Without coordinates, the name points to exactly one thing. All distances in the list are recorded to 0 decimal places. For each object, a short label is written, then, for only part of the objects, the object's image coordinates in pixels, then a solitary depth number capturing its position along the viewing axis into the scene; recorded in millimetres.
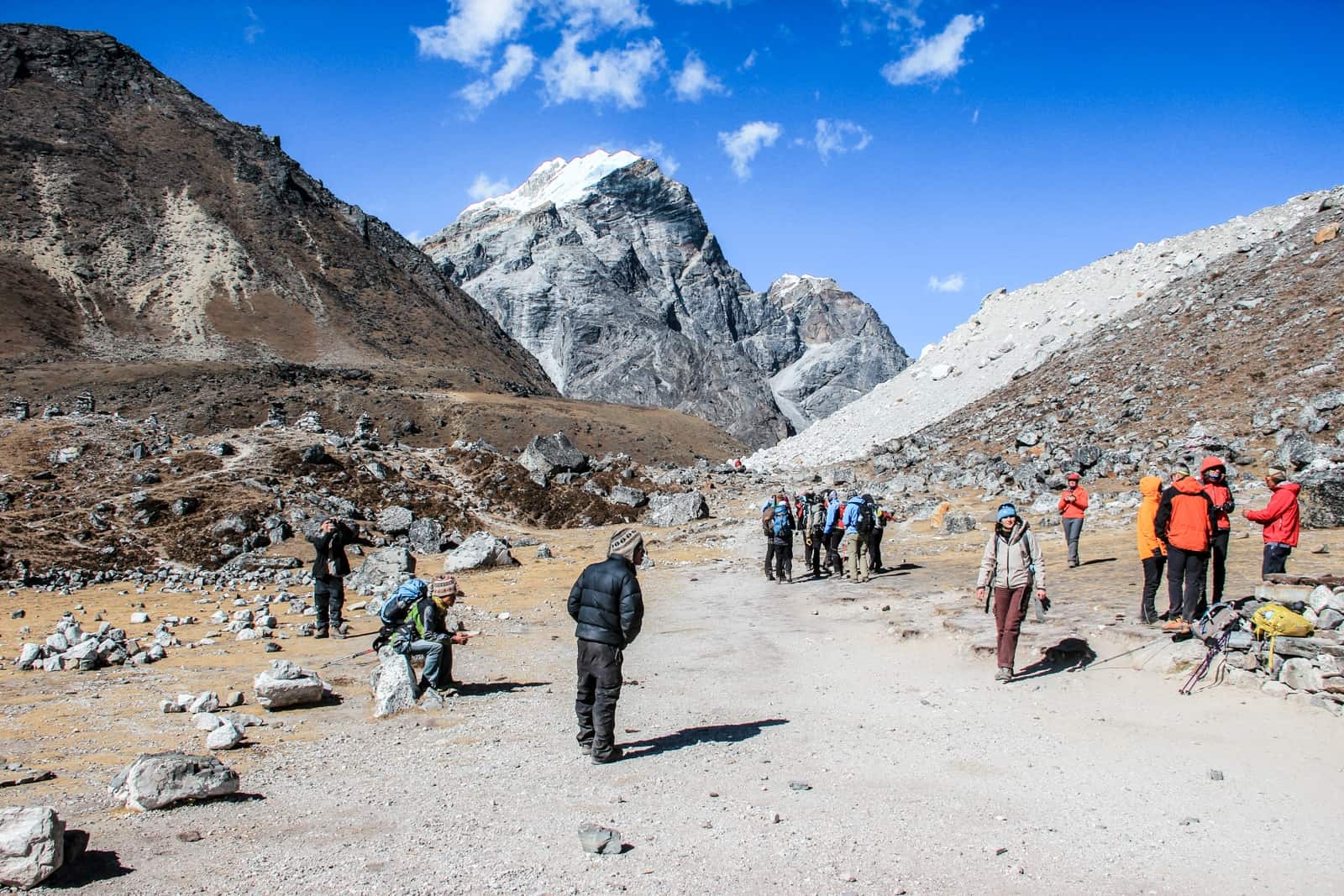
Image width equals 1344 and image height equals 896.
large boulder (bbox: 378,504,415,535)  25219
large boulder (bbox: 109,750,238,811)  5516
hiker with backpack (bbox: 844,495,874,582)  16125
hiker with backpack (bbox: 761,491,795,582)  17172
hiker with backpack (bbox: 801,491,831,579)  17547
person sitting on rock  8945
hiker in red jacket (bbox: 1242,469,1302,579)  9742
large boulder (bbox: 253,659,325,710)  8430
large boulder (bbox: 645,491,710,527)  29562
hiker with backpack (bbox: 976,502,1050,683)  8484
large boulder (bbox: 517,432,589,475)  34312
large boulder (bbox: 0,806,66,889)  4277
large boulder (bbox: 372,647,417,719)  8430
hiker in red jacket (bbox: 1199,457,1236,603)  9422
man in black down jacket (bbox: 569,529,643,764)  6738
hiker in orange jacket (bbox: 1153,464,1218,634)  8852
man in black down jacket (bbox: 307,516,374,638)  13211
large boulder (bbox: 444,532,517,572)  21203
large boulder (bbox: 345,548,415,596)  17984
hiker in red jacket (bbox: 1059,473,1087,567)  14594
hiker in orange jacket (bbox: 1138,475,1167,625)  9633
